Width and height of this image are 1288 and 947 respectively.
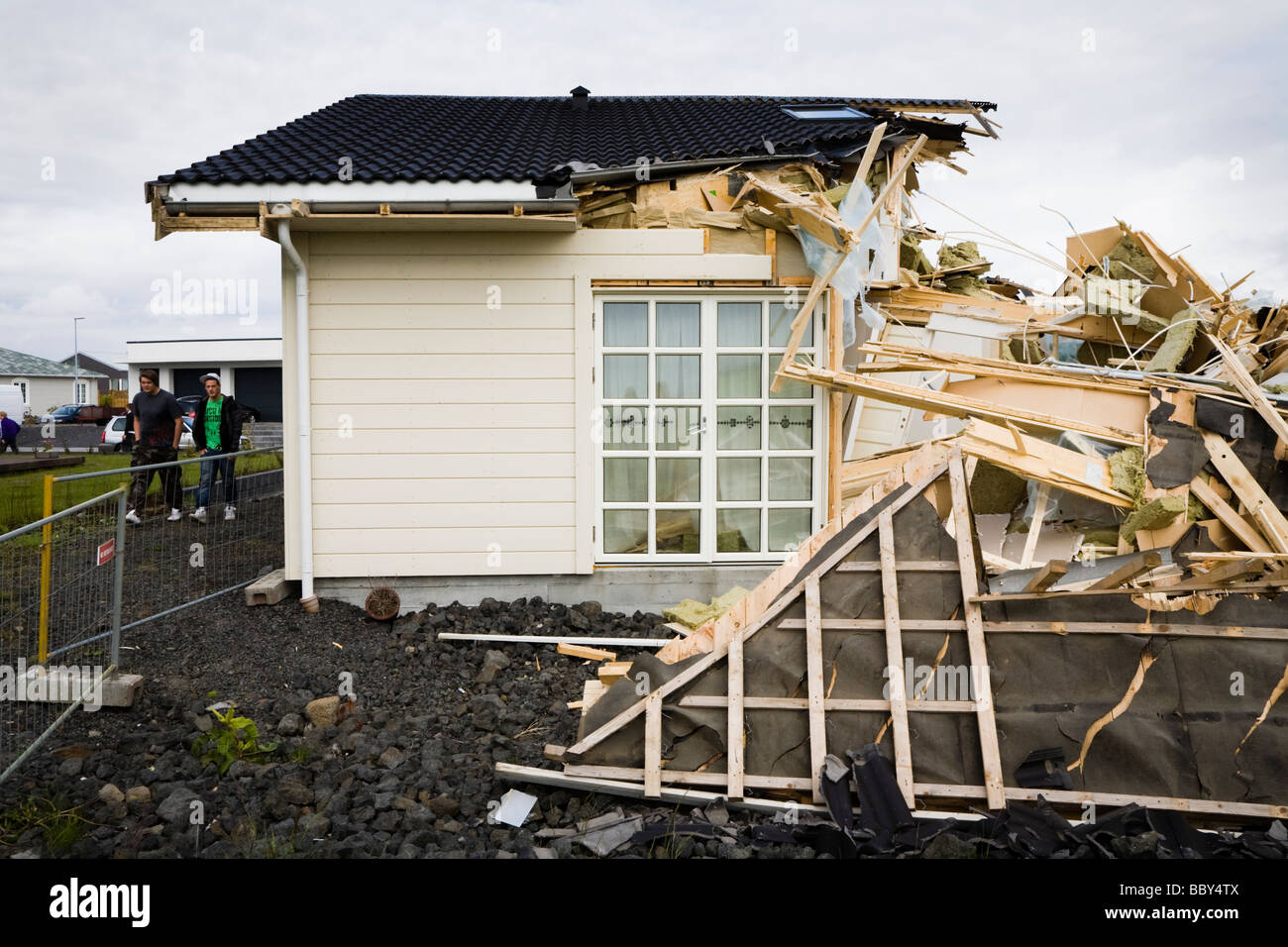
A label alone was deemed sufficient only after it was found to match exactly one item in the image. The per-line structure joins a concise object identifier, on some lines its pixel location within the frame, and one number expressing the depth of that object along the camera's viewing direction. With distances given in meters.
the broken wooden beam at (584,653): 6.89
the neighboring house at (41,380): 50.34
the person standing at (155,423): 10.33
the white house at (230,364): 37.58
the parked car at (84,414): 40.70
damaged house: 6.43
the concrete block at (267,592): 7.61
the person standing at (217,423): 10.45
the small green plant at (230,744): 5.13
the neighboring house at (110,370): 71.00
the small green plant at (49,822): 4.21
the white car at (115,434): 28.55
